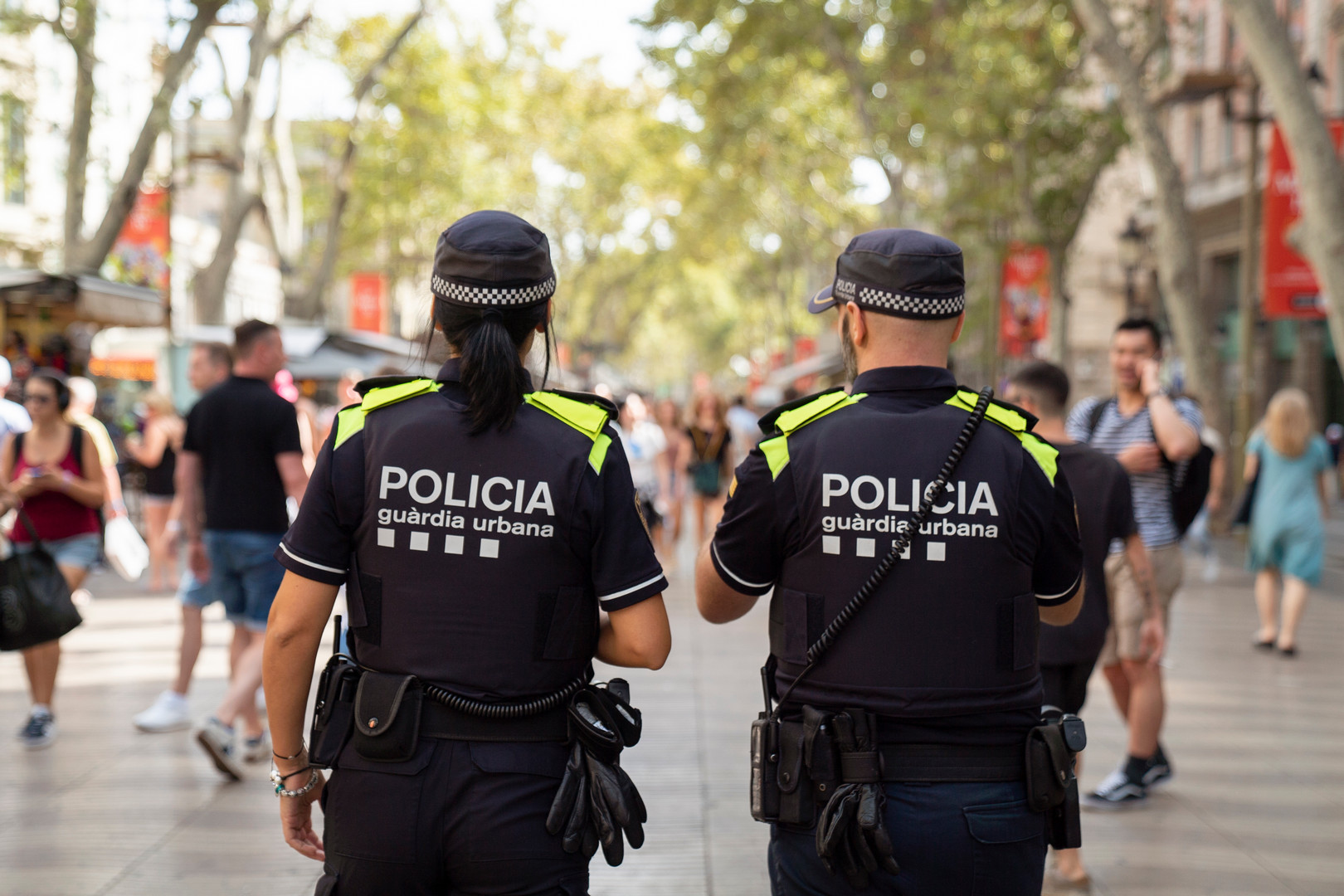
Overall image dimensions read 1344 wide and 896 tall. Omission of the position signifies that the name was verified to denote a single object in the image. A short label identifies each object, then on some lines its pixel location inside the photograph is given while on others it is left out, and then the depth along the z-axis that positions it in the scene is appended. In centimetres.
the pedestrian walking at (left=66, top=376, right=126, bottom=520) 739
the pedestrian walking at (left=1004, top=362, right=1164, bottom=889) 486
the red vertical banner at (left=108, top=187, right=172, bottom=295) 2034
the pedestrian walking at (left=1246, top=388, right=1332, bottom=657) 988
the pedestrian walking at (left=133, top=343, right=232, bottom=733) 694
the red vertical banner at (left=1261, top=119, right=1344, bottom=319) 1428
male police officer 257
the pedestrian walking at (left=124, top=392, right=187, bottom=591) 1220
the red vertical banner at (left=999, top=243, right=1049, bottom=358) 2433
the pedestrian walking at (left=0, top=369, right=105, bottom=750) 715
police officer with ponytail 247
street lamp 2381
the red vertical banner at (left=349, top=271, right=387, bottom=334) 3391
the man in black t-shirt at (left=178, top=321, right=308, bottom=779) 655
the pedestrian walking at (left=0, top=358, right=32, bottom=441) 720
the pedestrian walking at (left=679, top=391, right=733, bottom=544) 1532
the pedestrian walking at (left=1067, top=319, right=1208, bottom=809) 586
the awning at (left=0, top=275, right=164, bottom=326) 1212
